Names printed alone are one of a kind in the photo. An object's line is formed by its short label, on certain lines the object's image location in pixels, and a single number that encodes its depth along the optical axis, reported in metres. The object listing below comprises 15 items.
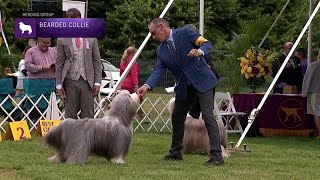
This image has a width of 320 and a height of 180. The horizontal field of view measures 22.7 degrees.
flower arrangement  14.58
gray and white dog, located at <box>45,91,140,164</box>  8.51
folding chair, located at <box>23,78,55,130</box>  13.25
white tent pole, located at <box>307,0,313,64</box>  15.68
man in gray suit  9.68
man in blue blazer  8.96
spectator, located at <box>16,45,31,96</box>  15.22
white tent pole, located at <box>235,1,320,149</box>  11.32
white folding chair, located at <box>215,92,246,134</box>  13.87
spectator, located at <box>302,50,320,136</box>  13.48
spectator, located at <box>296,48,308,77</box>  16.11
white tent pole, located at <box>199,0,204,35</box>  12.33
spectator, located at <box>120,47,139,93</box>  15.83
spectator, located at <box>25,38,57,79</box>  12.87
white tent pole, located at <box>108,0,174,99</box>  11.70
